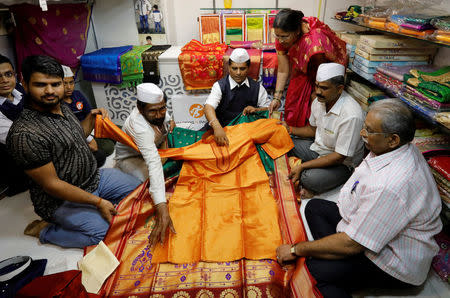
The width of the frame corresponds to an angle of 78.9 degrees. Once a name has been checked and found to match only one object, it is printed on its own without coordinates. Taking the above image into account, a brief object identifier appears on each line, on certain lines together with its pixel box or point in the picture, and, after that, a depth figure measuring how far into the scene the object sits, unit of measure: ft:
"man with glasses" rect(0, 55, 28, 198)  6.68
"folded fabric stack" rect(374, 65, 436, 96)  6.10
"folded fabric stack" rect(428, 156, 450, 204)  4.85
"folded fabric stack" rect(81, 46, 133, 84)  10.43
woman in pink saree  7.27
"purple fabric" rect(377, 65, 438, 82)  6.08
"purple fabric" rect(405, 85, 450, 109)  4.92
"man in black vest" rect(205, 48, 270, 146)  7.99
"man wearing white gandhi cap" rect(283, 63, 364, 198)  6.06
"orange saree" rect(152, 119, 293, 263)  5.18
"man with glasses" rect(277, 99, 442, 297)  3.72
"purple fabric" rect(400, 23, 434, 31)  5.49
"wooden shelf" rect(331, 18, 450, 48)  4.93
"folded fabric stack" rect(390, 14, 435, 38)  5.50
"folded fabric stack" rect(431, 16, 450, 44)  4.94
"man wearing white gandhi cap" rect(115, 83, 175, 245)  5.42
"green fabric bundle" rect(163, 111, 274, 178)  6.86
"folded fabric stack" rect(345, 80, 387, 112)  7.31
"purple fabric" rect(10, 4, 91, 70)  8.34
